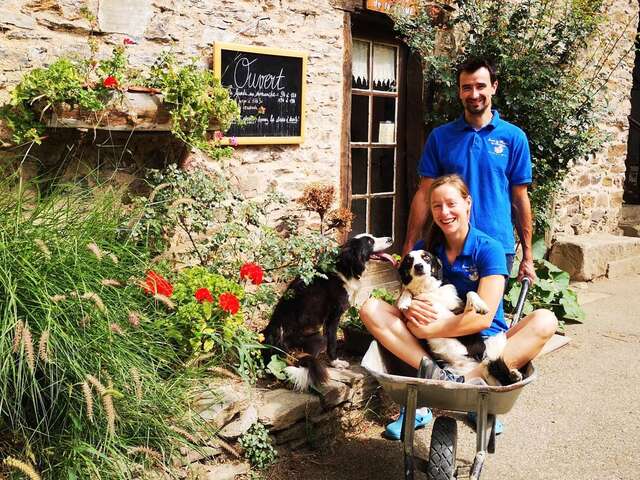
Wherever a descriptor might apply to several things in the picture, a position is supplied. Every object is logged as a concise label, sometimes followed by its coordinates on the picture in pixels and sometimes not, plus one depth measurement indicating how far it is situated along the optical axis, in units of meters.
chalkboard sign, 4.45
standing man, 3.61
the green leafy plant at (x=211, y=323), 3.31
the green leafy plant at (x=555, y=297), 5.75
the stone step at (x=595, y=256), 7.27
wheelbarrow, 2.69
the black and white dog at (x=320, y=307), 3.95
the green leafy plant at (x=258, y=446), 3.29
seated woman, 2.98
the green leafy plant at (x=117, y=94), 3.42
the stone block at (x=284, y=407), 3.41
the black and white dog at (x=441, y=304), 3.08
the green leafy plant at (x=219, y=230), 3.79
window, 5.64
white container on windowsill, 5.91
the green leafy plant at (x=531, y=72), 5.91
